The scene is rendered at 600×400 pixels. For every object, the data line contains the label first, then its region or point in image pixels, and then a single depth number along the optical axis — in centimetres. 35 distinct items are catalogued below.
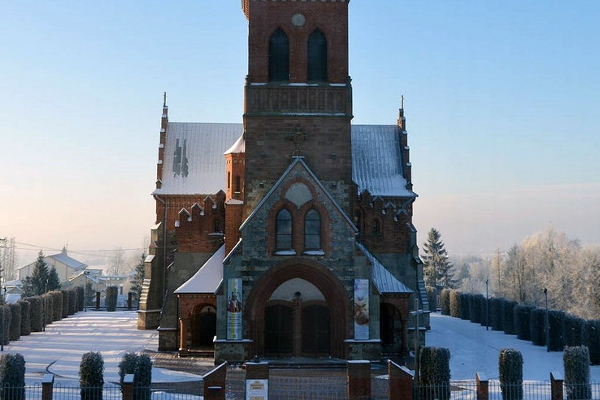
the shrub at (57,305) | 5603
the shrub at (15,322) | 4394
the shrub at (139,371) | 2295
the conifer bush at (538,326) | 4190
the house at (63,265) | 16875
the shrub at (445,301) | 6419
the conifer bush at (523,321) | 4497
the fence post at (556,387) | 2295
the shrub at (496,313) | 5088
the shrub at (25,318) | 4644
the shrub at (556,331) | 3975
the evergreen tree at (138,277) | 8676
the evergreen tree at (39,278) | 7631
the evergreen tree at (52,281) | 7741
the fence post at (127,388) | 2220
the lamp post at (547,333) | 3953
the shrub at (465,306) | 5812
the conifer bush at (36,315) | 4841
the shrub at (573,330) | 3724
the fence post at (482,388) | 2273
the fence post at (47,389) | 2223
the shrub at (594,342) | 3550
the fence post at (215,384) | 2209
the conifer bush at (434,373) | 2348
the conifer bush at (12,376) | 2283
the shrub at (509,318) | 4822
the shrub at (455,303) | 6084
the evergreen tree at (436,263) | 9544
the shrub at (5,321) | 4177
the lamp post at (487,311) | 5163
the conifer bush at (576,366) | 2533
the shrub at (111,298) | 6750
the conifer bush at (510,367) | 2508
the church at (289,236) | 3259
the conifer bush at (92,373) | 2334
